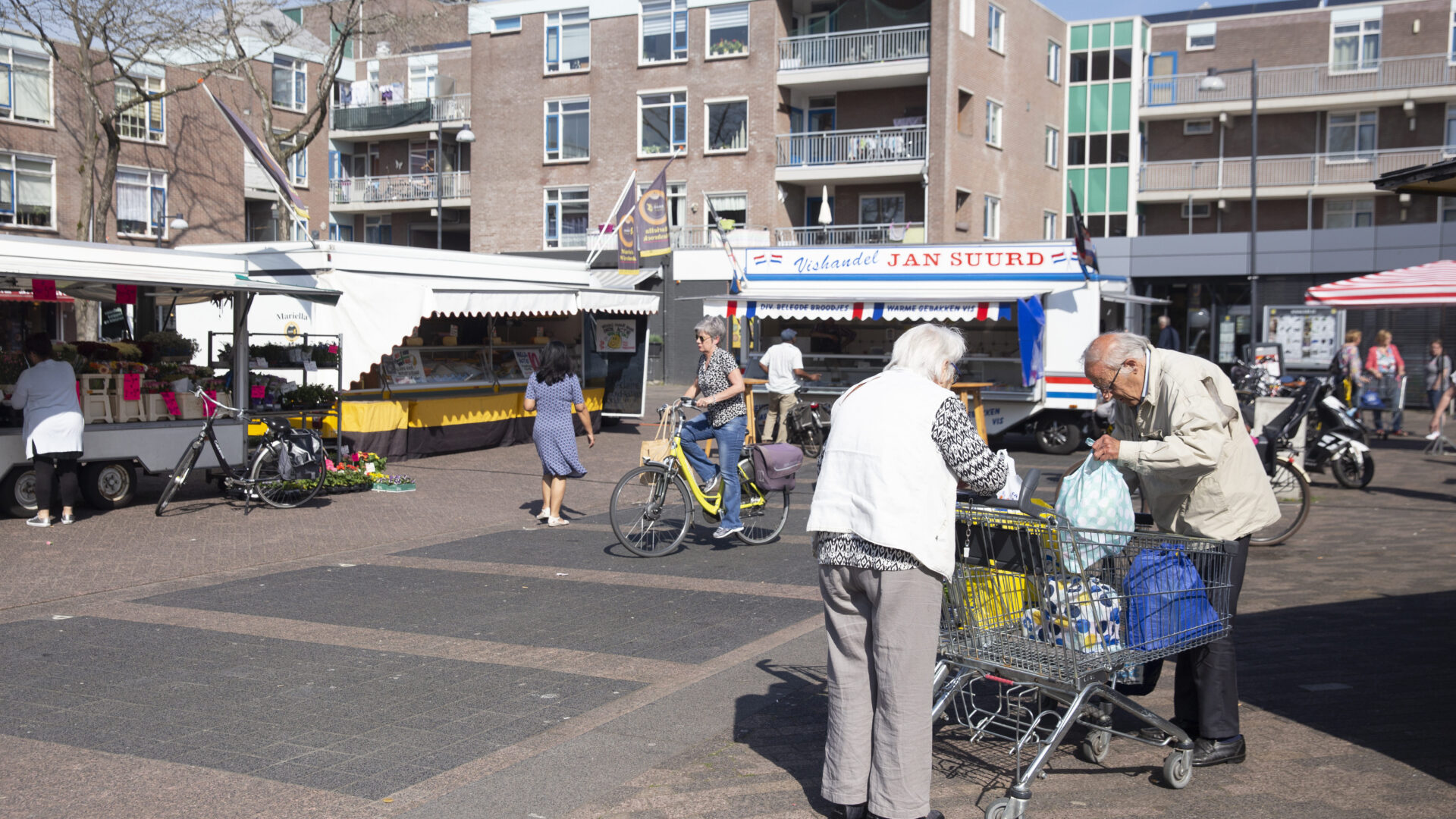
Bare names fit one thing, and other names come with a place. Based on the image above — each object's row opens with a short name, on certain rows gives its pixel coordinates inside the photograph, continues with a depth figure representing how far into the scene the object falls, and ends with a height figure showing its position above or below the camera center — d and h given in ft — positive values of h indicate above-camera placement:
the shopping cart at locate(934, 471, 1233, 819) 13.58 -3.12
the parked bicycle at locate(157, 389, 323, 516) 37.40 -4.20
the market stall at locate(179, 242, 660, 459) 48.80 +0.29
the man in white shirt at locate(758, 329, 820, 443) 54.65 -1.26
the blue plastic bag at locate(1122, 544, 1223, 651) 14.01 -3.03
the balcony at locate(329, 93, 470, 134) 149.28 +28.51
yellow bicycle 30.53 -4.21
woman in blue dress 34.32 -1.97
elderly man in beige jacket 14.92 -1.60
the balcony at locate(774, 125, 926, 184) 114.83 +18.49
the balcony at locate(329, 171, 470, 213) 148.56 +18.73
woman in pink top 64.90 -0.98
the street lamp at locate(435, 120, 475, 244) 114.52 +18.81
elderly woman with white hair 12.93 -2.35
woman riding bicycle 30.99 -2.18
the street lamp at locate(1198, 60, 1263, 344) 99.25 +12.61
